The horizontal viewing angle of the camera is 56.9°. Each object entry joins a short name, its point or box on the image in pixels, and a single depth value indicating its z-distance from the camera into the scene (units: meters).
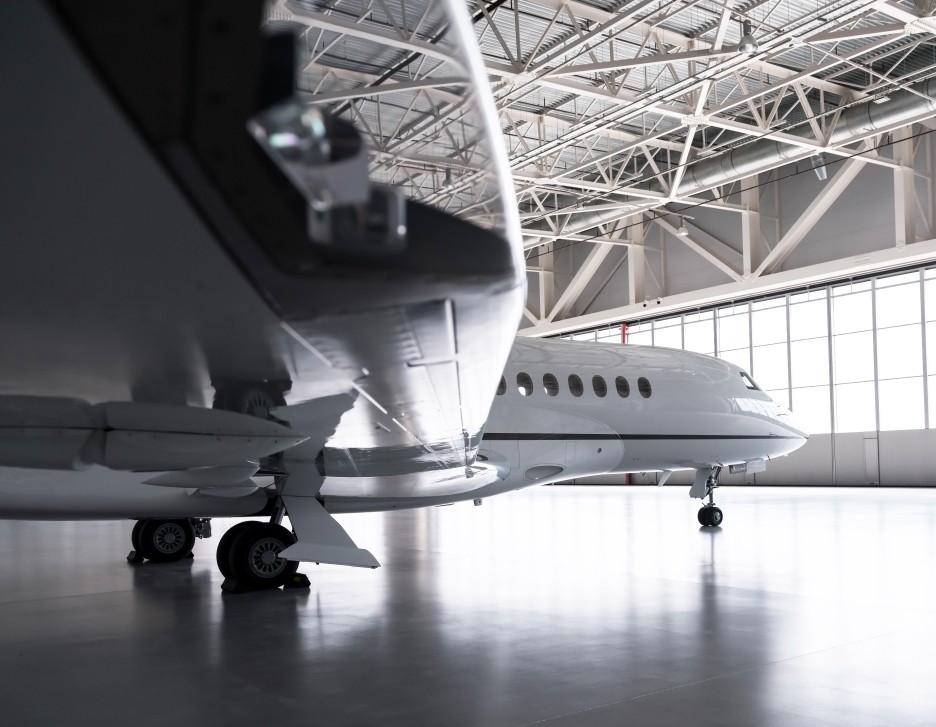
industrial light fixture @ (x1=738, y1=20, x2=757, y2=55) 15.45
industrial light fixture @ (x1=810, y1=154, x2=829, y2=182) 22.61
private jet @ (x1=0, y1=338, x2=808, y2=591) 4.35
